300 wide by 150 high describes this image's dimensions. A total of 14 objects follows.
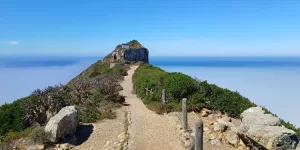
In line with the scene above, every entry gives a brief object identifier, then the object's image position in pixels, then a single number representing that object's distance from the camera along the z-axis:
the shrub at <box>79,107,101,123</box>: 16.48
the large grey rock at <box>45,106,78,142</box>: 12.79
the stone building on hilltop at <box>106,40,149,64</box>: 68.25
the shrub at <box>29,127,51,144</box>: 12.72
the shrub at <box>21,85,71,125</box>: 16.77
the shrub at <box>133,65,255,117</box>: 19.00
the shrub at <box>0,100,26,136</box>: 17.00
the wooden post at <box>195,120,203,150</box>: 9.05
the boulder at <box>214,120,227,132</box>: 14.46
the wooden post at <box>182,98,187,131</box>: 14.44
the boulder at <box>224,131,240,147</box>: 13.21
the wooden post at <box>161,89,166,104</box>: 20.27
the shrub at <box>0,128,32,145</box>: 14.66
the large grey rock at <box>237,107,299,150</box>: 11.27
